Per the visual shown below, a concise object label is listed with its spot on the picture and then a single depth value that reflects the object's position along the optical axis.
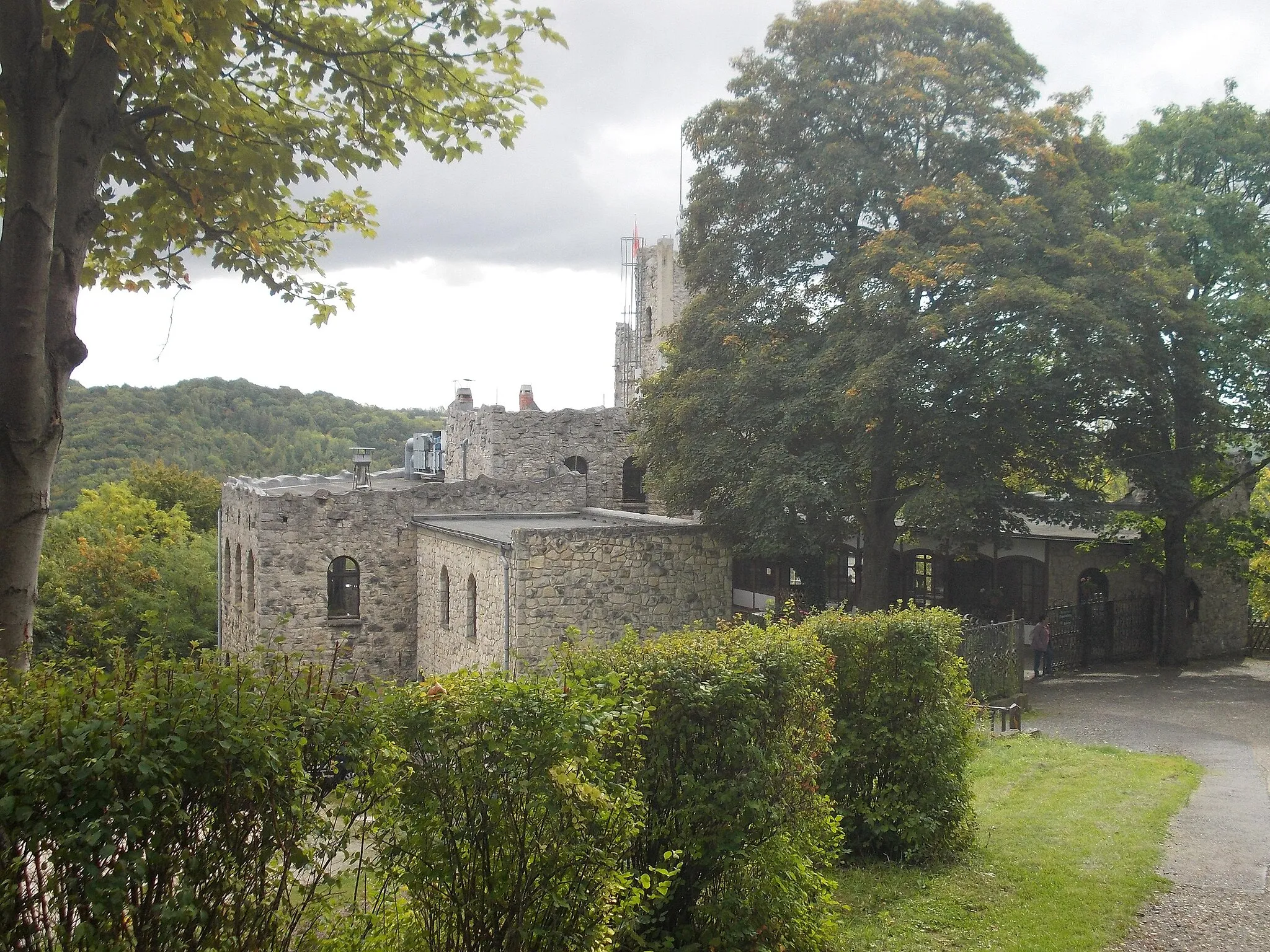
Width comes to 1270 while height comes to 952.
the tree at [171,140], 5.39
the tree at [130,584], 28.23
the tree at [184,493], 44.19
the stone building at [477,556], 18.53
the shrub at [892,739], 9.59
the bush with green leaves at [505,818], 5.40
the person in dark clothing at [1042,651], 21.55
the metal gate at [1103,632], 22.64
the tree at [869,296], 17.83
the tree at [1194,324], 20.12
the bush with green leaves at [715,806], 6.96
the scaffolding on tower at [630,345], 45.34
